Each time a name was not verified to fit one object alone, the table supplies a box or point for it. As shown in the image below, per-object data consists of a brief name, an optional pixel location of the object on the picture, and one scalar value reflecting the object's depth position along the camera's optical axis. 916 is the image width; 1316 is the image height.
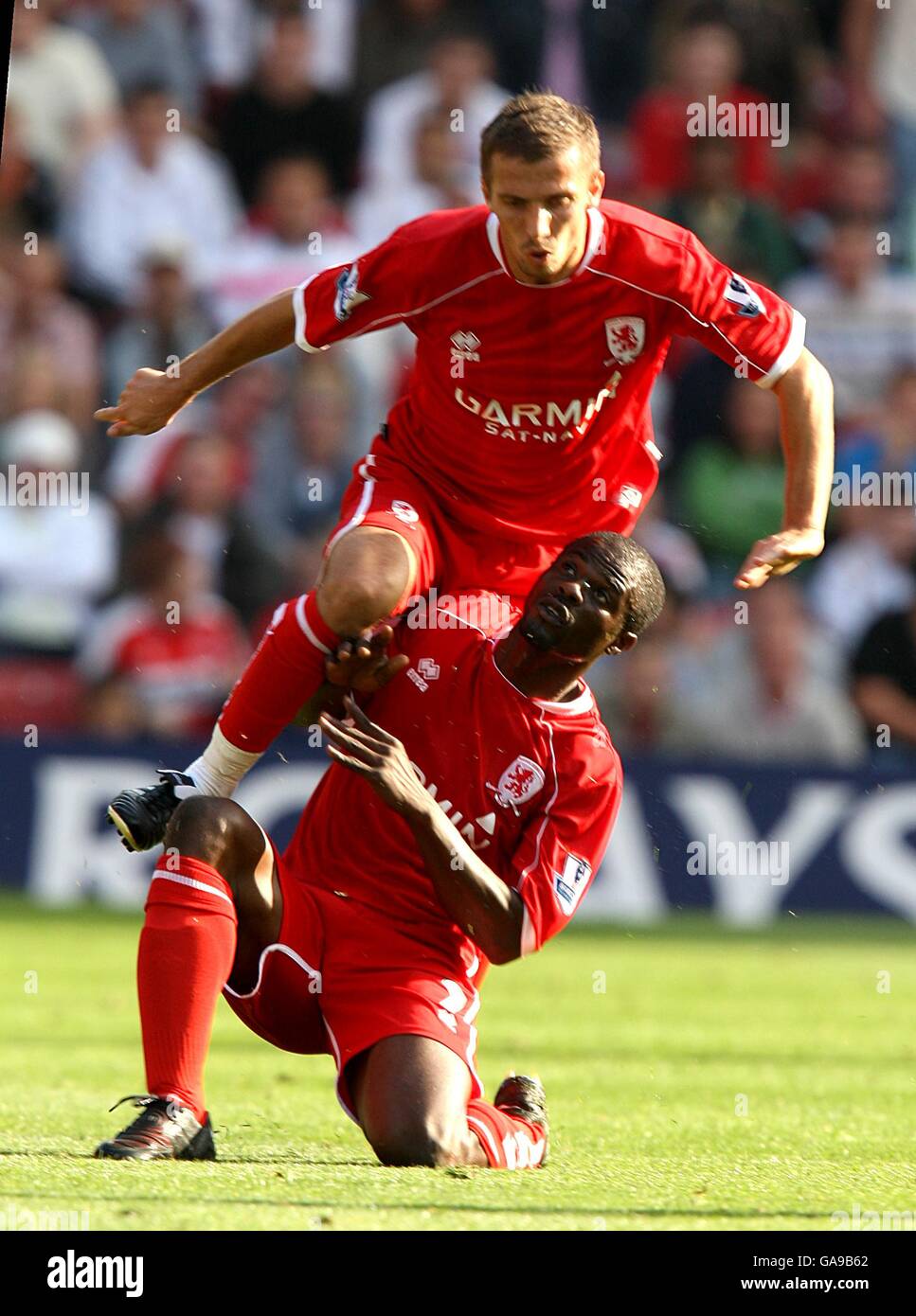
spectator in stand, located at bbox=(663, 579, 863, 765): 11.36
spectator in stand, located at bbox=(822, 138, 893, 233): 13.55
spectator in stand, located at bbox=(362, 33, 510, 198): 13.42
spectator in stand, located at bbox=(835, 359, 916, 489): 12.27
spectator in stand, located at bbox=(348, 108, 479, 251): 13.30
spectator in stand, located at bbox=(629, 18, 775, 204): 13.30
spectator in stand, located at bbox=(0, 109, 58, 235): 13.70
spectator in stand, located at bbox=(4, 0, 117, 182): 13.76
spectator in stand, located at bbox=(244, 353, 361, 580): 12.45
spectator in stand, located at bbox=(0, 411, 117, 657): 12.18
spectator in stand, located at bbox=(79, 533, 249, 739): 11.47
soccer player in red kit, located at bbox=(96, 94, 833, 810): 4.89
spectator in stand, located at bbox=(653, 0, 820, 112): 13.73
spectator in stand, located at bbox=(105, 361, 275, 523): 12.45
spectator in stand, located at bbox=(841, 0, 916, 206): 13.94
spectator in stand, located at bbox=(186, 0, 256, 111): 14.02
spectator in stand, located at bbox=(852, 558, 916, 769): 11.52
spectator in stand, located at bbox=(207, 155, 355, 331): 13.12
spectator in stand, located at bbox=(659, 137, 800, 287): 12.81
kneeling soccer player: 4.68
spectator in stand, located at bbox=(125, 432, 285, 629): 12.06
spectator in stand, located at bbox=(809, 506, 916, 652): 12.30
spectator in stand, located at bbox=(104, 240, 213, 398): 12.80
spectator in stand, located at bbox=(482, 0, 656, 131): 13.80
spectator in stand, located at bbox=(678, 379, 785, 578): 11.85
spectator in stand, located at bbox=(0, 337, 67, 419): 12.85
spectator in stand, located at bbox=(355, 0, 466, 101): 13.95
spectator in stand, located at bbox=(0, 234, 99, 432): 12.97
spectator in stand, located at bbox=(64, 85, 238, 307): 13.48
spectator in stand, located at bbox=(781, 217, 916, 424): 12.95
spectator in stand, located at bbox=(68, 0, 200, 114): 13.90
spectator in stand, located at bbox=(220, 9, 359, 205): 13.65
